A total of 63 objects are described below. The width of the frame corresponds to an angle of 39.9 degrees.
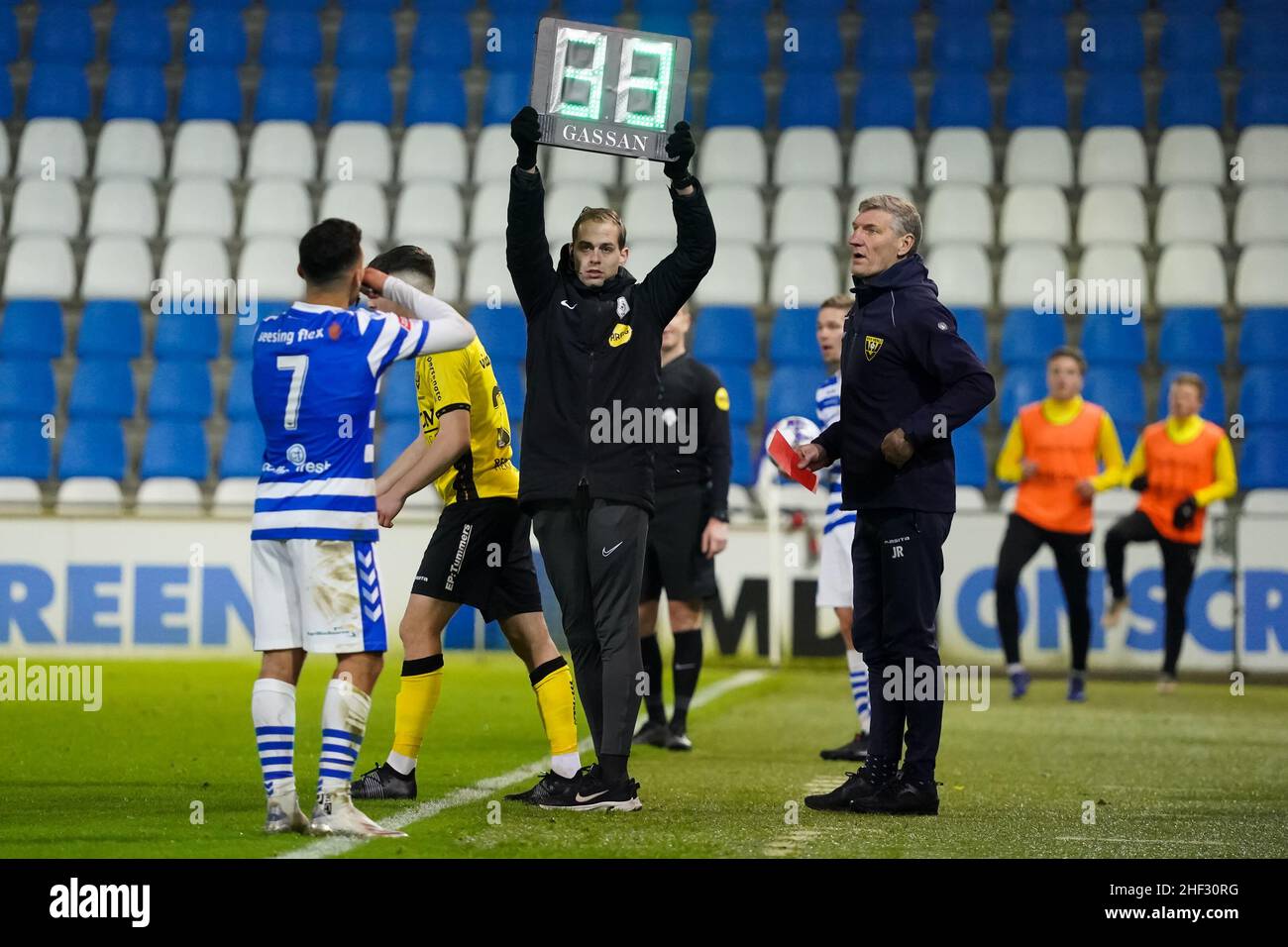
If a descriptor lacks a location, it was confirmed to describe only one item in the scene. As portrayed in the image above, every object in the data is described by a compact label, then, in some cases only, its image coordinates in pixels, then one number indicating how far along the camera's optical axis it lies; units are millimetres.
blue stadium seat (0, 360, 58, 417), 14484
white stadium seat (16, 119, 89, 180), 16562
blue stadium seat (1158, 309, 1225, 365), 15148
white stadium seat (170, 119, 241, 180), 16641
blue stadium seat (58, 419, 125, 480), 14305
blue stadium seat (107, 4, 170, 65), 17562
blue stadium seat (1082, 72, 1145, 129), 16891
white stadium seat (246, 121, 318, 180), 16562
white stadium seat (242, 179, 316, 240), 16000
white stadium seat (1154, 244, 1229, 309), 15609
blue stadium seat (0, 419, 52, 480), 14227
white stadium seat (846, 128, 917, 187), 16359
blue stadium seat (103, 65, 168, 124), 17188
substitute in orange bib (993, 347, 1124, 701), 11570
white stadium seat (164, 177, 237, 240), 16062
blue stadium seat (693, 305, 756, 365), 15180
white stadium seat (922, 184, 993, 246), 16000
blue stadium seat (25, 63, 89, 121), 17156
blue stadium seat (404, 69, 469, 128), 17281
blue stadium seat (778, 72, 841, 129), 17125
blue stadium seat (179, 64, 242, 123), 17156
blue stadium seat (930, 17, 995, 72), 17359
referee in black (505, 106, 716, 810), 5887
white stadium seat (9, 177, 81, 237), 16047
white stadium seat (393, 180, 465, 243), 15930
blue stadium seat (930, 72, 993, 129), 16969
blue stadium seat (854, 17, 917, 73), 17375
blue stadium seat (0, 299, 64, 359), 14930
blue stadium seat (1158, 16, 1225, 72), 17141
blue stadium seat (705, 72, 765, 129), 17172
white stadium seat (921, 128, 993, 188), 16453
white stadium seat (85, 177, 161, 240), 16109
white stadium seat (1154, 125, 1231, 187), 16406
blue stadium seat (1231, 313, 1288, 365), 15047
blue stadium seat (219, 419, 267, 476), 14219
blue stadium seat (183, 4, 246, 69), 17562
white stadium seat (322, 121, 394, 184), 16547
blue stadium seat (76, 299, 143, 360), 15047
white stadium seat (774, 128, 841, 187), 16578
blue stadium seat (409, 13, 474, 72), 17578
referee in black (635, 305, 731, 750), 8711
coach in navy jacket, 6035
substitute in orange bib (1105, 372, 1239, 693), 12391
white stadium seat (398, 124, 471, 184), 16578
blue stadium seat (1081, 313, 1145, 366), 15195
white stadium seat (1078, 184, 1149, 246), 16016
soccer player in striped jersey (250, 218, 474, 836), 5090
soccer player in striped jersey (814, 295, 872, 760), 8258
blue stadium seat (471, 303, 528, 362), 14781
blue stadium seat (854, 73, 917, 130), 16953
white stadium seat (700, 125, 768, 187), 16547
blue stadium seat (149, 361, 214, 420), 14672
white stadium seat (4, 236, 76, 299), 15453
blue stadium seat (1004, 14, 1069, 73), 17266
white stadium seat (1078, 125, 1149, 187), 16500
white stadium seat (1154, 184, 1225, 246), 16016
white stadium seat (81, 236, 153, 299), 15547
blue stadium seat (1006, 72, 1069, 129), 16938
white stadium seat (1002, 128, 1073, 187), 16500
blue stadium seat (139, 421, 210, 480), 14312
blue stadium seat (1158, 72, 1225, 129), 16844
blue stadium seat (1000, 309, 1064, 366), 15156
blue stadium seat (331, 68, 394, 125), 17203
